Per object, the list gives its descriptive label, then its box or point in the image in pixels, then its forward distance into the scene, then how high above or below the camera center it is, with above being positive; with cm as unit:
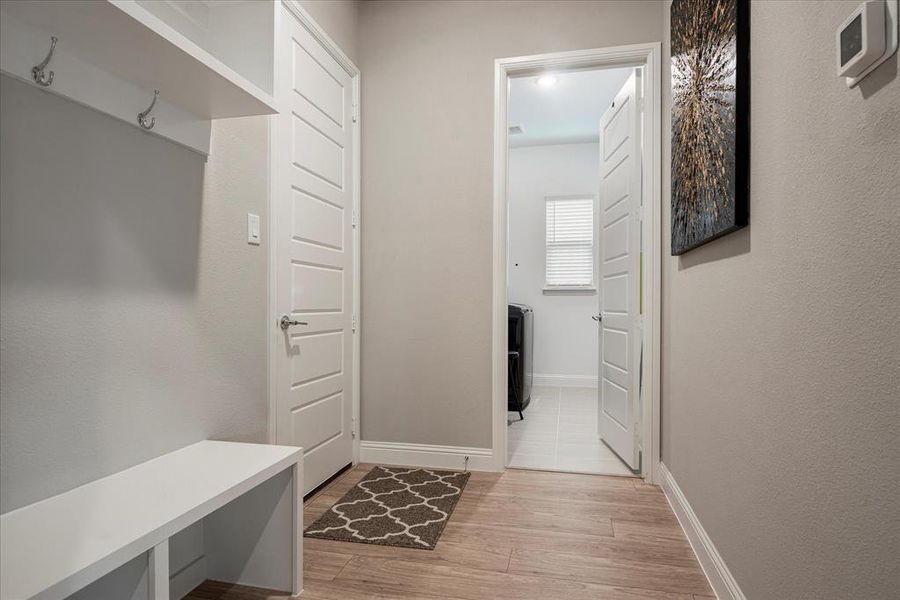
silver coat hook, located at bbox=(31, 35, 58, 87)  118 +52
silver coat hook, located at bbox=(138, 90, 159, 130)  149 +52
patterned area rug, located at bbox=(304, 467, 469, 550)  213 -95
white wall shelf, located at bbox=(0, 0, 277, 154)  111 +61
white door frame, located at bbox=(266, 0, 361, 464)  217 +43
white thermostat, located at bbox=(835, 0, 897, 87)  81 +44
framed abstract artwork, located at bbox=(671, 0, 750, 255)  151 +64
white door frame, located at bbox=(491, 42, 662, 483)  277 +50
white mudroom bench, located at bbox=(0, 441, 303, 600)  101 -50
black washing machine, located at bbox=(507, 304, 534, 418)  430 -46
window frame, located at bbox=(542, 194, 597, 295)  580 +22
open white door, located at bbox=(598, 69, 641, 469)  294 +20
